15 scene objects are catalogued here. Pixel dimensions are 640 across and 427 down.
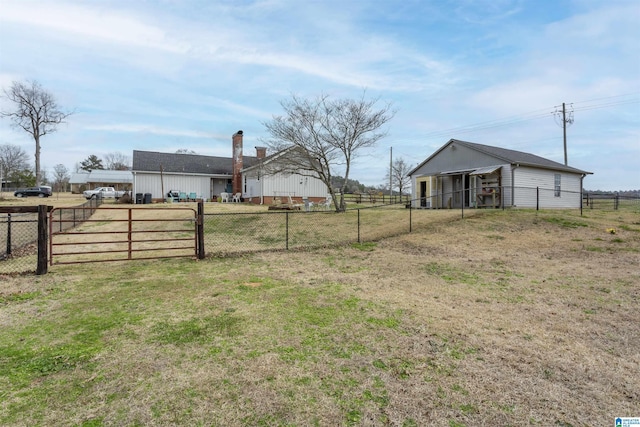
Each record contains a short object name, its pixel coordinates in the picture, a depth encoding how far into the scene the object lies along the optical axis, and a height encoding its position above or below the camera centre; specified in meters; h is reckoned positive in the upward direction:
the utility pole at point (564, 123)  33.22 +8.39
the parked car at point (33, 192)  36.34 +1.74
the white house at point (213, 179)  29.41 +2.73
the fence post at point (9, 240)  8.68 -0.85
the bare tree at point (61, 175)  74.09 +7.72
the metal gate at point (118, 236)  9.52 -1.14
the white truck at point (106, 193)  37.31 +1.71
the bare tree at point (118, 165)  74.56 +9.92
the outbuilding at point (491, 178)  19.48 +1.88
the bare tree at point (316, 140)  17.83 +3.67
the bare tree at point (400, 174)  54.41 +5.43
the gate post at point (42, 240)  6.95 -0.68
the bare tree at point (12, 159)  63.53 +9.62
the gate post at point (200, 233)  8.95 -0.71
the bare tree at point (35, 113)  34.50 +10.03
